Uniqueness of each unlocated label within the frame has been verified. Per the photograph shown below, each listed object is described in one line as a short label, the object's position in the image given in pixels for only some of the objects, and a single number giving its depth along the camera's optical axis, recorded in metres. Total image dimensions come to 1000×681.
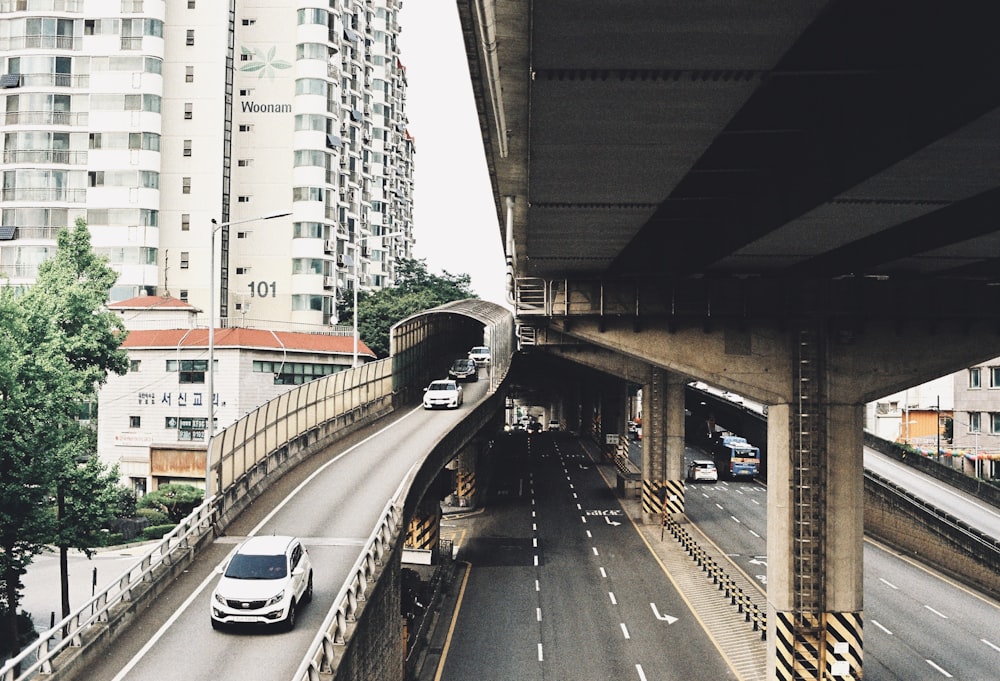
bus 80.06
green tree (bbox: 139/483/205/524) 56.94
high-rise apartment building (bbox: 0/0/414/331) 75.12
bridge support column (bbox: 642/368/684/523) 59.59
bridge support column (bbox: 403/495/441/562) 44.38
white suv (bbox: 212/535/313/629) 20.88
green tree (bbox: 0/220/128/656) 30.19
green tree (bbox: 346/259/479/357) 88.75
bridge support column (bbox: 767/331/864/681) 28.02
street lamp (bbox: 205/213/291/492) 27.92
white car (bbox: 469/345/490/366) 86.25
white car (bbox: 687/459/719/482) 77.62
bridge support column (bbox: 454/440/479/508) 65.31
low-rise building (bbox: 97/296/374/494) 61.69
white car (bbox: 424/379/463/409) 56.34
